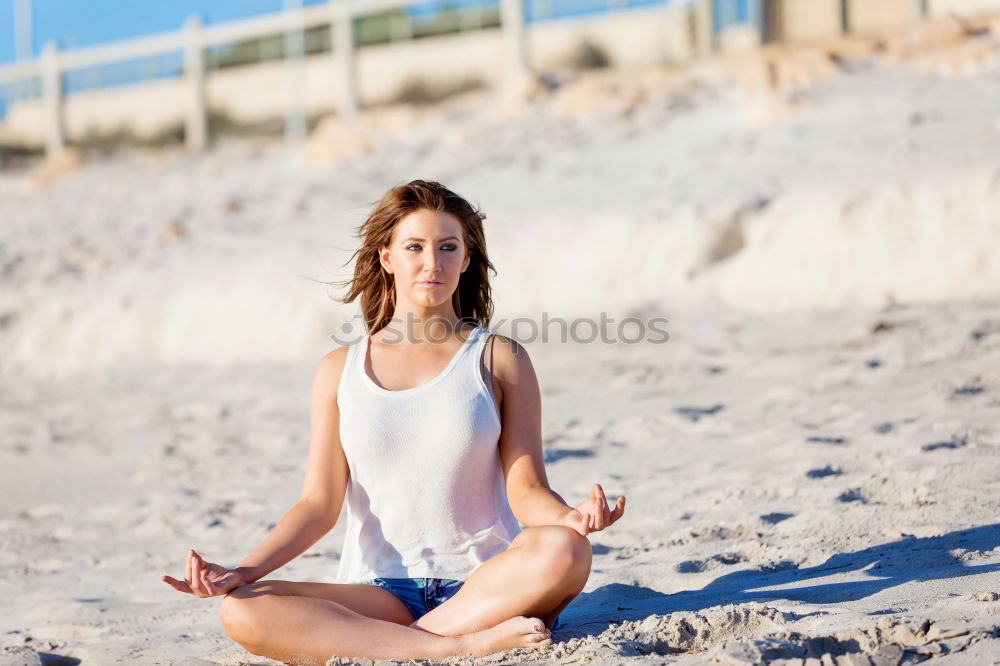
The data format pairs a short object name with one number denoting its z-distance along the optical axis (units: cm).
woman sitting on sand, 482
